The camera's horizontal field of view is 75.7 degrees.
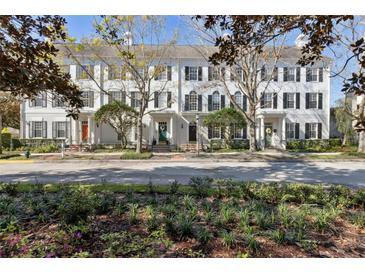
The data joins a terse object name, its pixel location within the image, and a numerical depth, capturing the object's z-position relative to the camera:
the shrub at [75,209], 3.61
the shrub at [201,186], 5.86
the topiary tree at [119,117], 21.64
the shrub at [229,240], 3.23
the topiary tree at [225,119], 22.89
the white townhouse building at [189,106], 24.61
